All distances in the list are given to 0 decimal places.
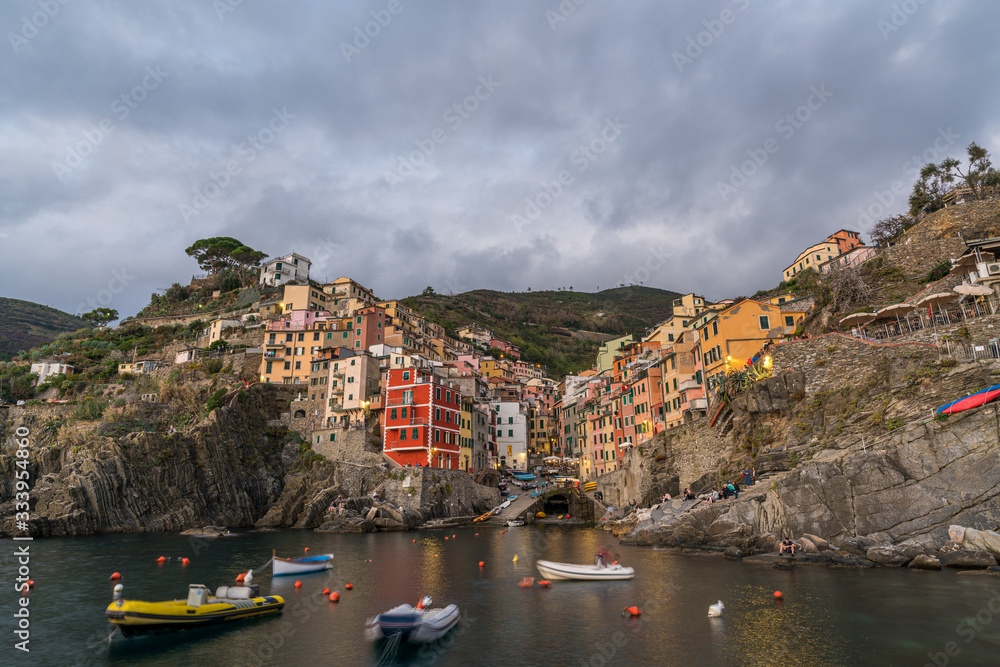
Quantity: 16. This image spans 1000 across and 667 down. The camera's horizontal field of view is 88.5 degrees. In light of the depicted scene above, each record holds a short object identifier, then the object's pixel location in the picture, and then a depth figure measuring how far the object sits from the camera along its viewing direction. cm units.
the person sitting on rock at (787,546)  2758
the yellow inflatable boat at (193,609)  1675
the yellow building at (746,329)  4534
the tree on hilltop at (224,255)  10925
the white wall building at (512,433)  8769
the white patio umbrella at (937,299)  3209
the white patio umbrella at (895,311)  3334
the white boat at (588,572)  2641
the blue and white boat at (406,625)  1631
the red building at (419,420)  6138
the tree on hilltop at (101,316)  9769
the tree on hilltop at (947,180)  4669
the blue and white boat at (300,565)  2886
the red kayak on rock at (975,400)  2402
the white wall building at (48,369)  7450
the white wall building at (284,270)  9956
